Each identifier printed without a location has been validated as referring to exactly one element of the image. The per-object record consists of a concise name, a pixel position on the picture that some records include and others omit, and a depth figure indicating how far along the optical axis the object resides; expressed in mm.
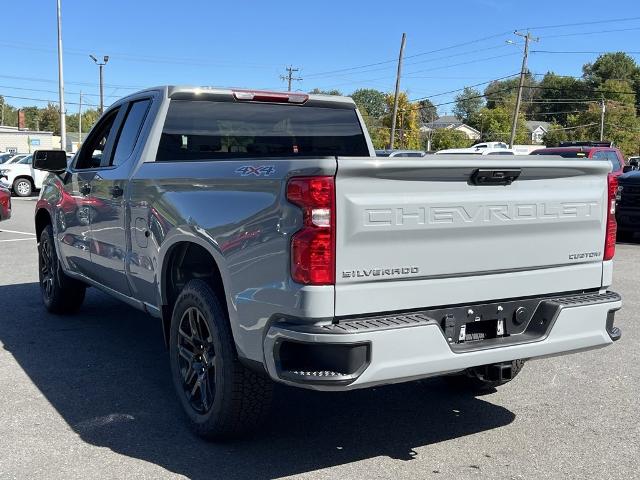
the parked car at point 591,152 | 16578
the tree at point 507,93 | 117769
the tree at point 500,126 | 94750
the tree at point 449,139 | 81312
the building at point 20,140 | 85312
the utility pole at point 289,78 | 70938
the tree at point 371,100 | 150125
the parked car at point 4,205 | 13805
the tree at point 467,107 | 142250
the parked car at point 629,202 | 13891
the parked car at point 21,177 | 26438
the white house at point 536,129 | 110400
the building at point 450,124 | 124500
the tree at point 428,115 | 158675
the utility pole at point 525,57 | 52009
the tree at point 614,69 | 117356
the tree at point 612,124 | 83312
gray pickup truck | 3219
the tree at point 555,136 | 90662
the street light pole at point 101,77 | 44362
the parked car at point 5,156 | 28438
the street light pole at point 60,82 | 32094
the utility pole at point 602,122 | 77738
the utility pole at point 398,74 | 42562
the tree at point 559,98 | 112500
